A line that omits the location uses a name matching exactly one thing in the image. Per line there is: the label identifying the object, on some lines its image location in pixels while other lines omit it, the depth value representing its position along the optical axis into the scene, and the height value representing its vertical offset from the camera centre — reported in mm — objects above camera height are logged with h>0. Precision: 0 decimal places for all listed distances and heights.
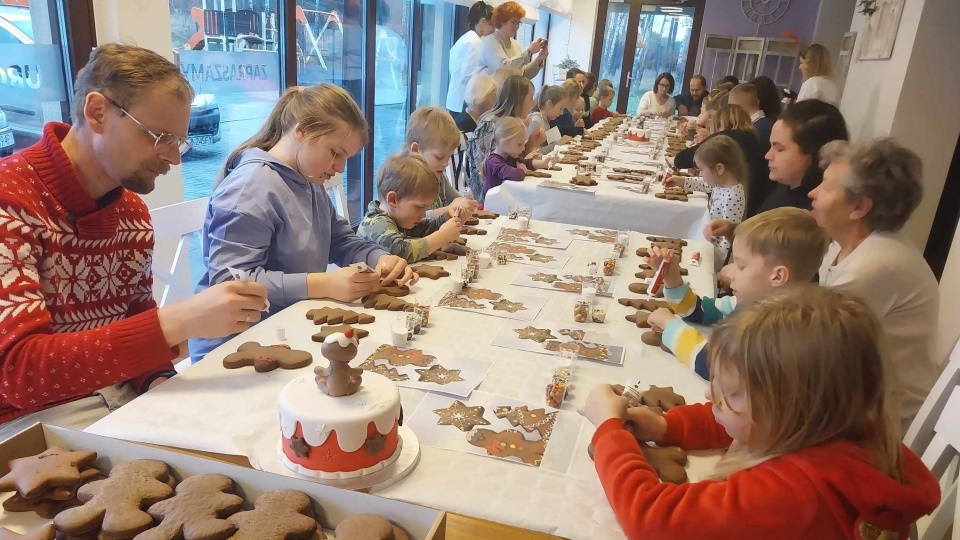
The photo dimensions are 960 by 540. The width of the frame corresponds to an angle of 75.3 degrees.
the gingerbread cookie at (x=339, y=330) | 1435 -608
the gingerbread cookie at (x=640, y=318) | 1624 -598
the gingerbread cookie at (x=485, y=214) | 2751 -618
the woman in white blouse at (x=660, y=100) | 8984 -262
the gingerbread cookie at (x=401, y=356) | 1329 -608
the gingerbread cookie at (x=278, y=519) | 744 -542
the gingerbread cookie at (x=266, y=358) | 1247 -596
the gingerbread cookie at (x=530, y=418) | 1103 -599
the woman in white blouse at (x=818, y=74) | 5578 +168
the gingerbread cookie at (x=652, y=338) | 1521 -600
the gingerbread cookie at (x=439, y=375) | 1260 -605
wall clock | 10438 +1267
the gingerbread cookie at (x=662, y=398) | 1181 -579
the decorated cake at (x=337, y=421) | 904 -505
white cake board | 930 -603
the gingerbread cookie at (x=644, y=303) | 1733 -595
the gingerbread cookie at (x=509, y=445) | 1023 -600
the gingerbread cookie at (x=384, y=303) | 1626 -606
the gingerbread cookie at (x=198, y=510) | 736 -543
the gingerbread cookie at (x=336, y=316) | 1518 -607
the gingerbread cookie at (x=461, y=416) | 1106 -602
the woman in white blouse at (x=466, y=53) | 5500 +113
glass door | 10602 +610
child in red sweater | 809 -462
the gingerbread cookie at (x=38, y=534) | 717 -555
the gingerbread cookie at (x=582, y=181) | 3426 -551
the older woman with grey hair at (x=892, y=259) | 1641 -404
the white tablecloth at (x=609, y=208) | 3176 -654
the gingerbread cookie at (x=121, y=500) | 750 -550
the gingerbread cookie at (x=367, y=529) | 733 -532
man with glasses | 1107 -438
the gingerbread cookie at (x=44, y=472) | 804 -548
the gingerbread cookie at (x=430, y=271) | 1933 -618
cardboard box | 760 -539
